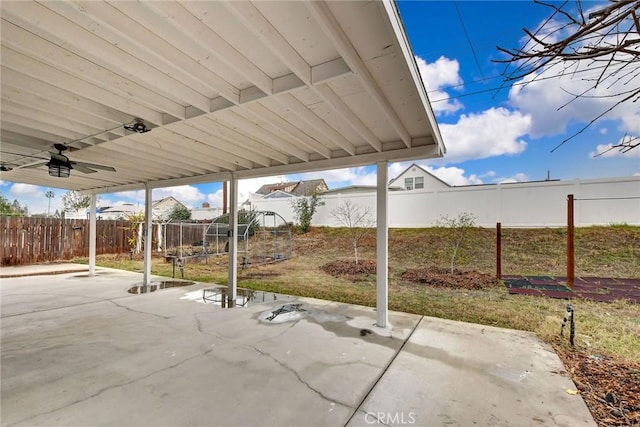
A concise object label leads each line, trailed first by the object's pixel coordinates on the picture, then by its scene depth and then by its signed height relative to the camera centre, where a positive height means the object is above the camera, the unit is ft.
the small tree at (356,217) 36.35 +0.04
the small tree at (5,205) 60.49 +2.19
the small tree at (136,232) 37.73 -2.16
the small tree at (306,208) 41.60 +1.35
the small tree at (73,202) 68.95 +3.41
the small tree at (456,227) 24.88 -0.85
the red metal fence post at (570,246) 17.87 -1.75
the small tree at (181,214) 58.69 +0.48
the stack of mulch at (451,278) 19.79 -4.61
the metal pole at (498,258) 20.44 -2.90
